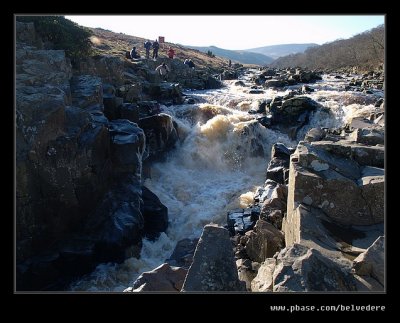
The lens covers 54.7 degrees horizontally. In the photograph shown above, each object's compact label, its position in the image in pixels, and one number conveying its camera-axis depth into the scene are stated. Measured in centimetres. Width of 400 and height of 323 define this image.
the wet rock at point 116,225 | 1266
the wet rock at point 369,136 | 921
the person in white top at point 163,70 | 3449
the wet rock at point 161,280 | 651
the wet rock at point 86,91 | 1578
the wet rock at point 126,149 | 1531
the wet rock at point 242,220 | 1261
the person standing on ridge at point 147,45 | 3970
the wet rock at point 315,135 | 1122
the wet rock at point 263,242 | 904
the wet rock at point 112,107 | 1807
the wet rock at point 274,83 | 3700
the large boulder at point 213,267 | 506
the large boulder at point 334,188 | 744
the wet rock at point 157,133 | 2058
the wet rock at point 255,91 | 3400
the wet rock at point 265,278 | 604
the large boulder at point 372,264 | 562
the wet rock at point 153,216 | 1486
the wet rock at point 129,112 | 1861
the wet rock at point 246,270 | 842
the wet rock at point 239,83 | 4055
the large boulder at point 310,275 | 509
